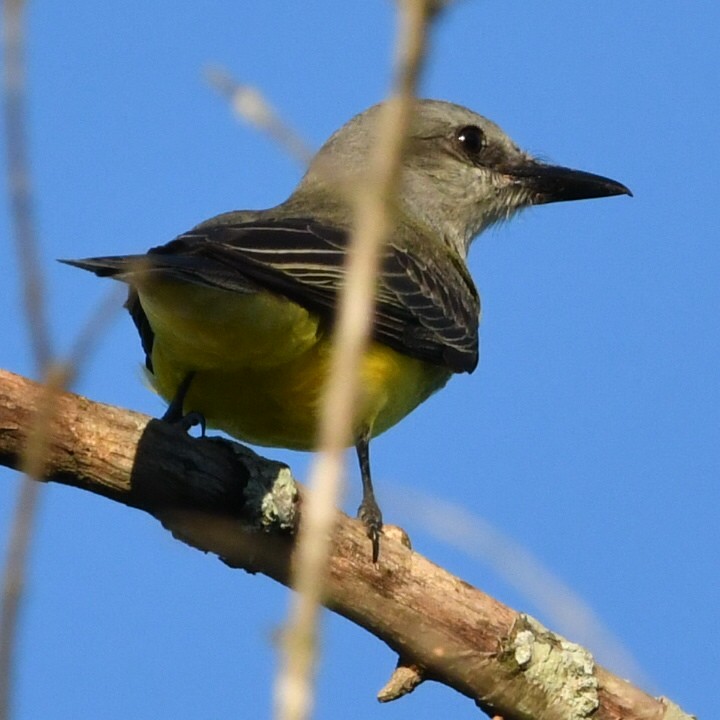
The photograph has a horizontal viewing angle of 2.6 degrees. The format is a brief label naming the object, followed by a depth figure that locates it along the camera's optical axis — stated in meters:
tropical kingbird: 3.16
